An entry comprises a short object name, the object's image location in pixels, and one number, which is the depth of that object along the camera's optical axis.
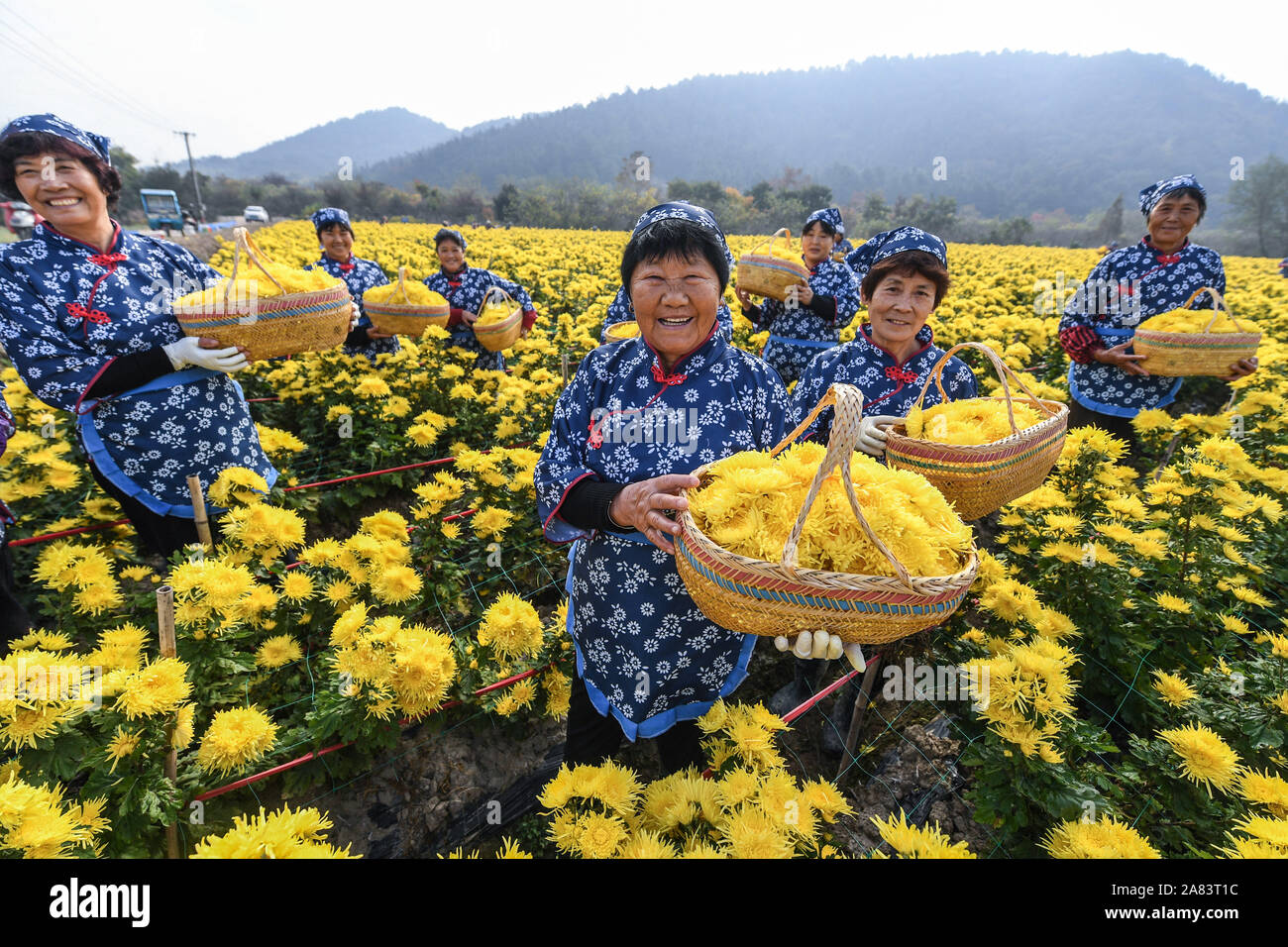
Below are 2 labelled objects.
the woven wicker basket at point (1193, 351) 3.30
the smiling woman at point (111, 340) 2.35
